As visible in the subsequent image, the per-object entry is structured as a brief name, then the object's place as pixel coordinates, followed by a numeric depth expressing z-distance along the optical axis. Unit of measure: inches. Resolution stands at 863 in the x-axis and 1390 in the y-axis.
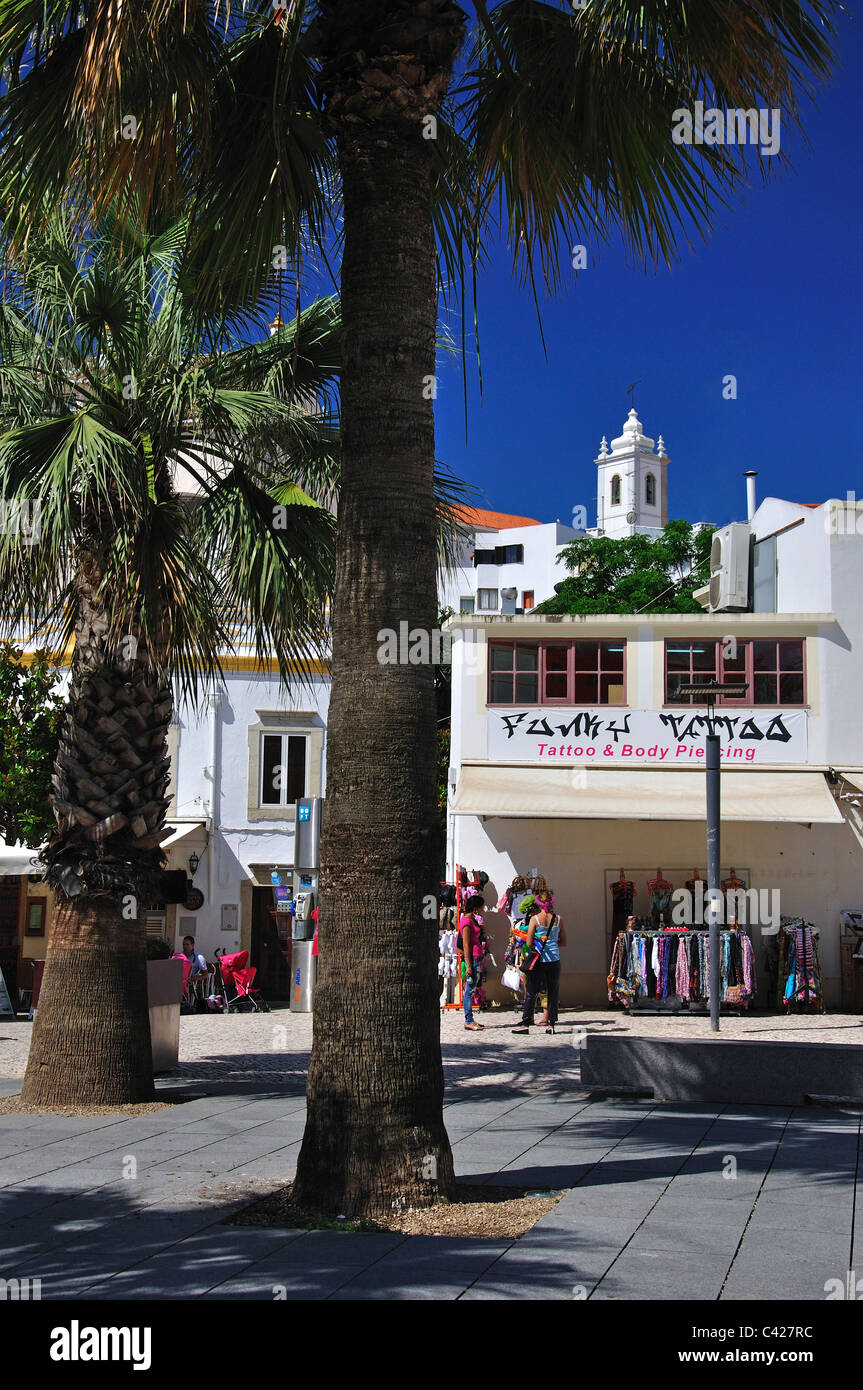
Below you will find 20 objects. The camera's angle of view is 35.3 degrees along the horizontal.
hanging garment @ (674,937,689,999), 753.6
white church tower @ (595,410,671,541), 4451.3
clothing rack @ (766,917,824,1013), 767.7
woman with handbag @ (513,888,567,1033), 633.0
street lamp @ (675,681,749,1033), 546.6
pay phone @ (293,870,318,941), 565.0
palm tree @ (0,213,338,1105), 395.9
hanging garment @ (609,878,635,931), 811.4
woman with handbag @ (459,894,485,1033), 743.1
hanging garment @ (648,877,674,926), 800.3
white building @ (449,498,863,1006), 812.0
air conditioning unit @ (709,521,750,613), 888.9
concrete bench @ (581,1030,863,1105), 388.8
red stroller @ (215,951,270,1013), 908.0
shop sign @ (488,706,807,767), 828.0
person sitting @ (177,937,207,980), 904.9
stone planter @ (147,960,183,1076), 487.5
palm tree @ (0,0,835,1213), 249.0
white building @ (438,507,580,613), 3282.5
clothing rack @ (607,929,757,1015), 755.4
